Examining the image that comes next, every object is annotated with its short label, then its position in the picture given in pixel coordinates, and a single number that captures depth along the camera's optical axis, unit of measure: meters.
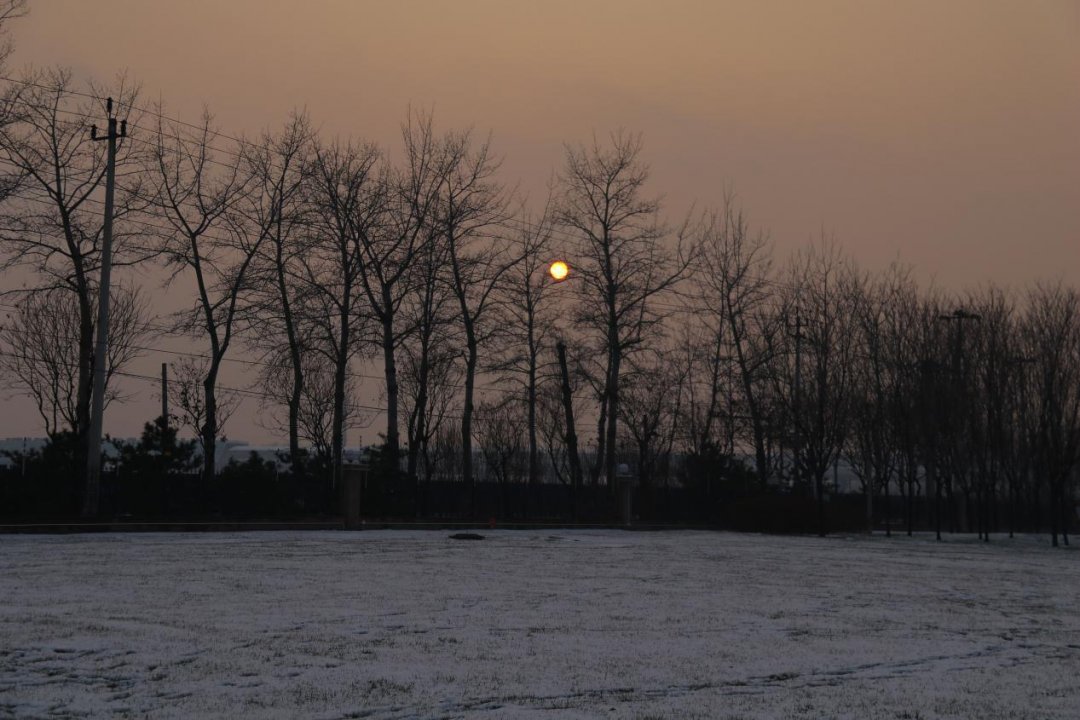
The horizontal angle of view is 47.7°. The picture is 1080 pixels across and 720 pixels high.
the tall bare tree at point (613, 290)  50.00
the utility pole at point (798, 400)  47.06
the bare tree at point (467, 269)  47.28
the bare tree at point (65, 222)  37.19
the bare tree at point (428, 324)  44.91
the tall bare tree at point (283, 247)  44.28
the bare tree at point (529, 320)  50.31
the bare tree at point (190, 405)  48.60
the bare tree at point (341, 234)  44.78
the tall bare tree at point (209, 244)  42.59
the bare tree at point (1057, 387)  41.97
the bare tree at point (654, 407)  51.55
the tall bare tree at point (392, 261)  44.12
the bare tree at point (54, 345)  51.88
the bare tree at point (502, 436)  80.62
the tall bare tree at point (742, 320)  53.78
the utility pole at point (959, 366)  45.88
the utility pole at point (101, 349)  31.48
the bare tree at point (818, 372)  45.78
